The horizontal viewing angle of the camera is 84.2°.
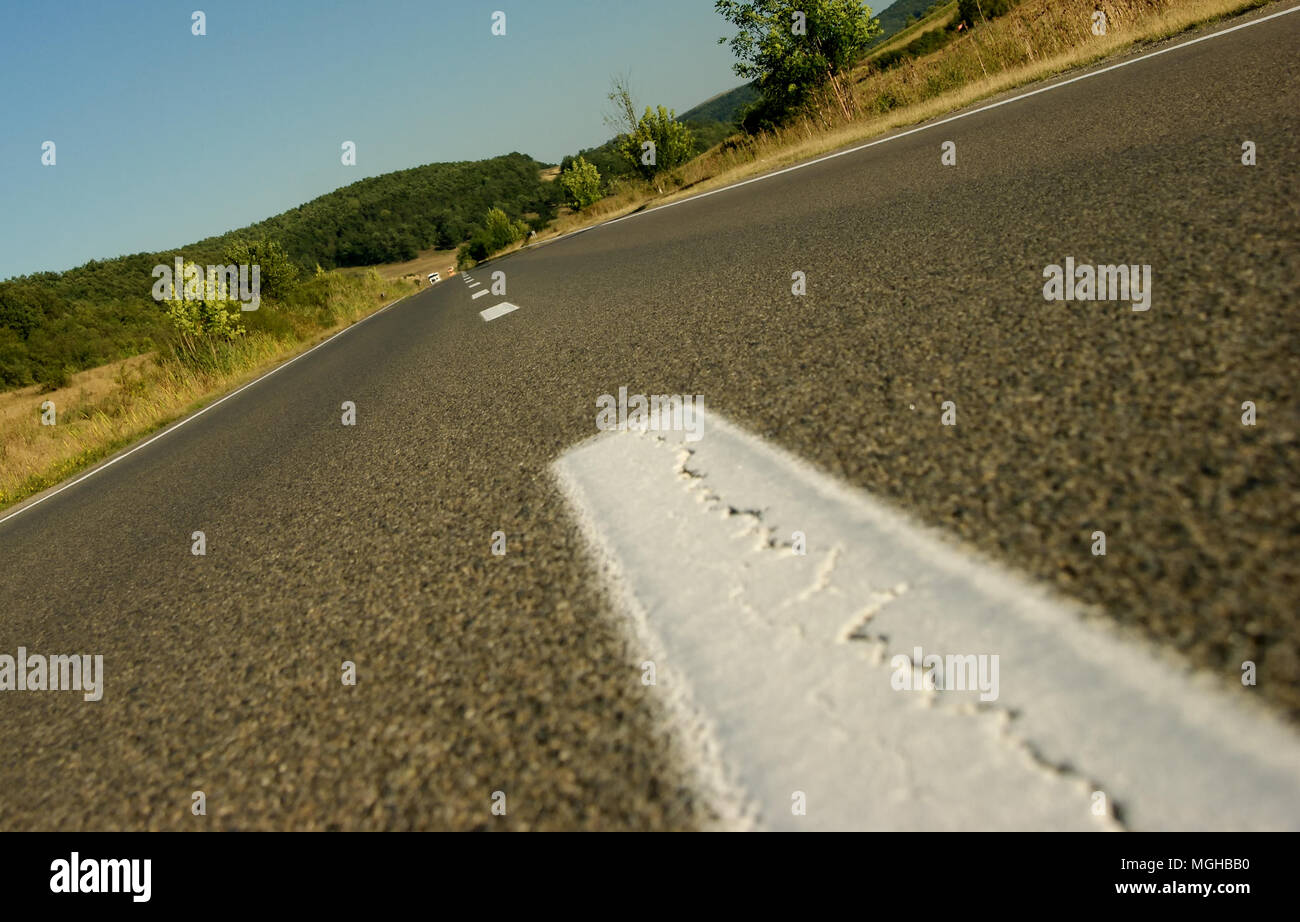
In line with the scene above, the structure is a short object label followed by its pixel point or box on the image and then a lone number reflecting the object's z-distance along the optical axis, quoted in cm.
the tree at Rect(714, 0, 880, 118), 2058
